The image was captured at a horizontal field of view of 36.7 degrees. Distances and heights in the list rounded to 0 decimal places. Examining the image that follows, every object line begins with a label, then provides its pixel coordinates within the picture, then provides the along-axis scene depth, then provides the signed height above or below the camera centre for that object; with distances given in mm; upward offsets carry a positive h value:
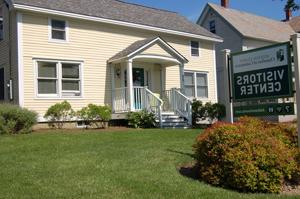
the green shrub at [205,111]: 21359 +338
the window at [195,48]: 25594 +3983
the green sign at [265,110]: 9070 +145
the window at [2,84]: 19983 +1732
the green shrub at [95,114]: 18641 +289
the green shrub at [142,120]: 19141 -9
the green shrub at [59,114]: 18250 +307
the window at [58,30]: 19217 +3928
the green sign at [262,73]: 9125 +913
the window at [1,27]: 20047 +4242
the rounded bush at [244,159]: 7809 -743
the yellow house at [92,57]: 18328 +2836
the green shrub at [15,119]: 14562 +106
